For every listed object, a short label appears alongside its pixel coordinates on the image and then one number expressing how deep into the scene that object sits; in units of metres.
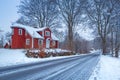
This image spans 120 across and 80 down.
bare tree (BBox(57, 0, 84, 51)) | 43.71
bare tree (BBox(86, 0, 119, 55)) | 39.72
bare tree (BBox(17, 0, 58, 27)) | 46.55
